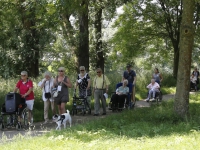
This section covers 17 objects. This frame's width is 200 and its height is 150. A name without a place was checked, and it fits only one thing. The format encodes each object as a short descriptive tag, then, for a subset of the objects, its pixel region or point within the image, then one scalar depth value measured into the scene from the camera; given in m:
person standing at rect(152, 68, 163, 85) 18.02
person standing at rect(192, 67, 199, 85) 23.62
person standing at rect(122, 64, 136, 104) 15.06
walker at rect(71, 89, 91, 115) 13.30
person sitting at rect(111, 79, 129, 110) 14.37
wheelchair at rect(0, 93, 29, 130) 10.41
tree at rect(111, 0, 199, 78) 28.06
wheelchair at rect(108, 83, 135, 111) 14.35
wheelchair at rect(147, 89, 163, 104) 16.68
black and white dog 9.88
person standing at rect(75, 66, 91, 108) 13.34
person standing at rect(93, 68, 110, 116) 13.50
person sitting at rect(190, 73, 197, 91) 23.38
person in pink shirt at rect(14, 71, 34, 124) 11.03
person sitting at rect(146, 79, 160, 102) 16.81
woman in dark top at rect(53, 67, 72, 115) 11.31
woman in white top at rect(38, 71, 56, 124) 11.57
